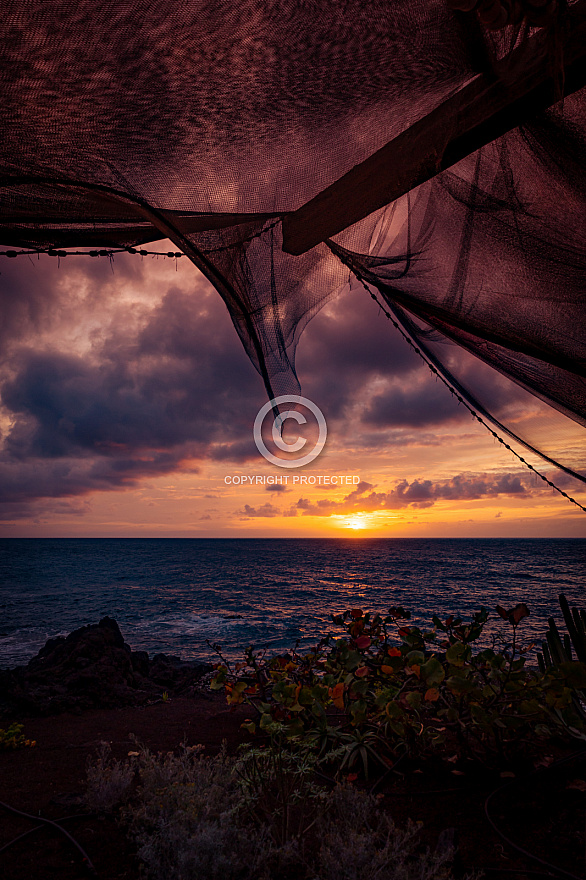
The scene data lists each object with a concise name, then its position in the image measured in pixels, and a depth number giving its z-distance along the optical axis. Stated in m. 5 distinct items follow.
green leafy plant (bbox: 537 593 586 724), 2.64
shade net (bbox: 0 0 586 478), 1.01
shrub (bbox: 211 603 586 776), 2.13
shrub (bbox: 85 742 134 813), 2.21
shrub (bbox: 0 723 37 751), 3.54
